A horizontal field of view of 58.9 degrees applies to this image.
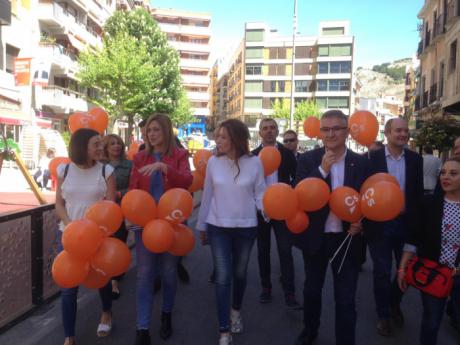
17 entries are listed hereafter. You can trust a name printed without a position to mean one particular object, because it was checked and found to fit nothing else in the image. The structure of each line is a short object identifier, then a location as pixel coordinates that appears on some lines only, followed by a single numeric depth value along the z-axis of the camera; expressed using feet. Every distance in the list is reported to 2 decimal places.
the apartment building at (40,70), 67.26
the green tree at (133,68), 82.94
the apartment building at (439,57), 56.95
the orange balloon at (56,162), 14.39
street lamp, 94.85
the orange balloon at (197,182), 15.79
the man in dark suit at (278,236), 14.19
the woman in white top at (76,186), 10.34
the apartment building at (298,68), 201.26
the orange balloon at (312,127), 20.45
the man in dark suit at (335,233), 9.75
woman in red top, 10.69
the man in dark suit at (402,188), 12.10
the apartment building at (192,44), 223.26
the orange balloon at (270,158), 13.60
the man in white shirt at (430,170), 21.39
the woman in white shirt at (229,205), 10.81
